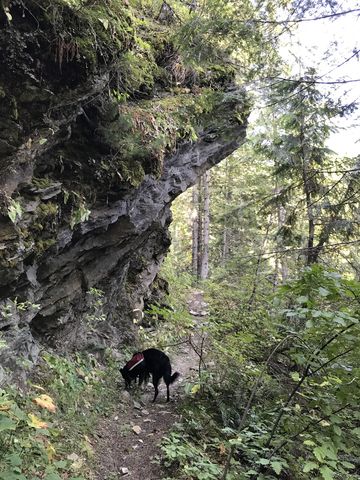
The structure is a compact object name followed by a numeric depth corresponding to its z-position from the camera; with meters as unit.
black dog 8.29
